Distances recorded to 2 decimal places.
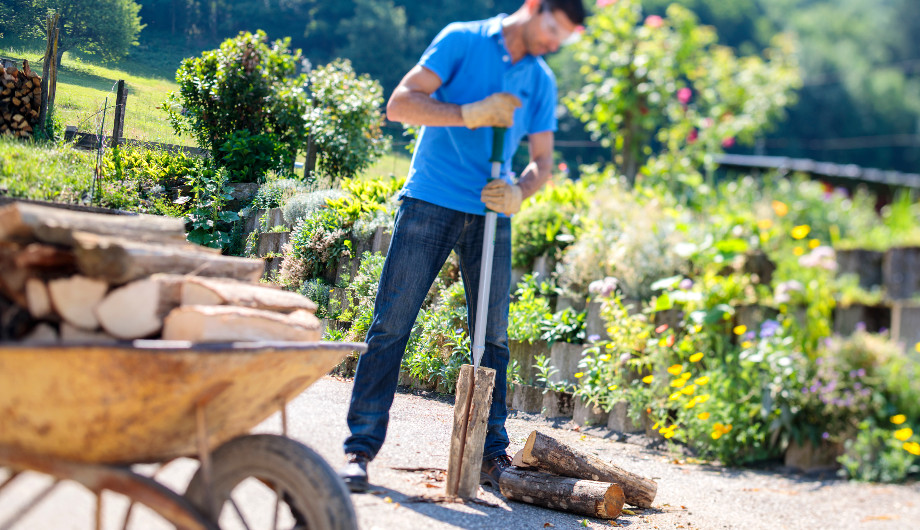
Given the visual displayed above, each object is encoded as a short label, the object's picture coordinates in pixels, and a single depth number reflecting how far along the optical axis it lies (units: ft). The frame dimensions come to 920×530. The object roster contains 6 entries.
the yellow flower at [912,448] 11.17
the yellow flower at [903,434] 11.31
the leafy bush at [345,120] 19.26
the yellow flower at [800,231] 13.58
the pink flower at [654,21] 22.29
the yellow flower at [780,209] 15.44
